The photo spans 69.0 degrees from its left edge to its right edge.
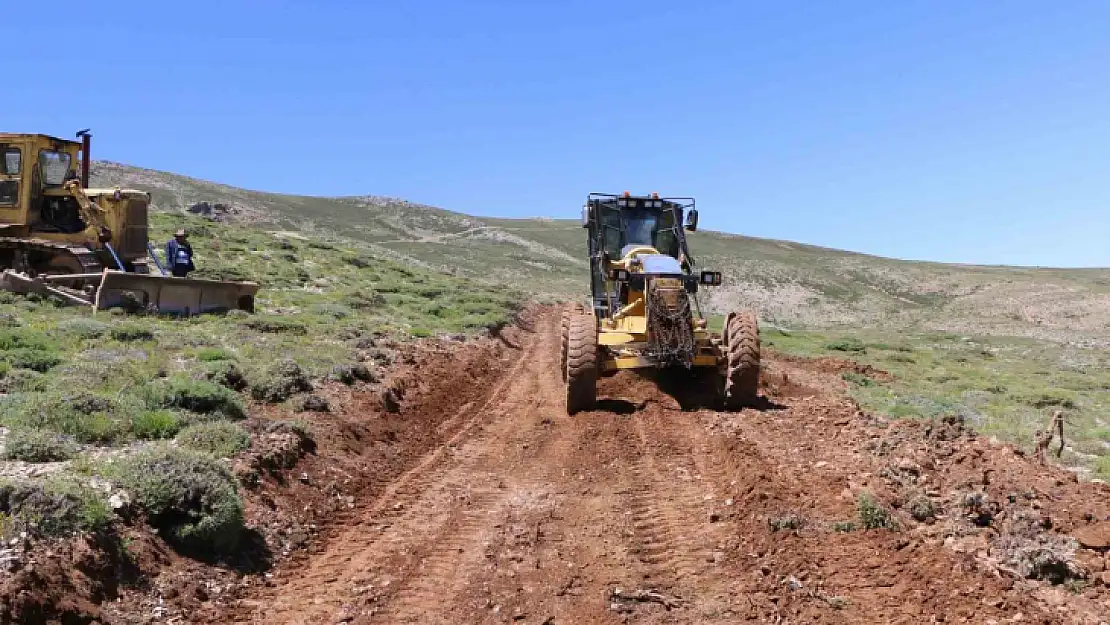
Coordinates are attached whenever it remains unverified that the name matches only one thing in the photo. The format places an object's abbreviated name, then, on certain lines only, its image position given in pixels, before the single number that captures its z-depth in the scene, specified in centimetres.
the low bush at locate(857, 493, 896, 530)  709
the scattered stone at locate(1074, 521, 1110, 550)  631
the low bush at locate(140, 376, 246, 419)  962
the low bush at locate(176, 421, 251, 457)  831
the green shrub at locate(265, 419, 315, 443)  948
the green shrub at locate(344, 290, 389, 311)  2390
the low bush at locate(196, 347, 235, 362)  1254
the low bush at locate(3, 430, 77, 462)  718
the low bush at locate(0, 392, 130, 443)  808
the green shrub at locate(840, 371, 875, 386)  1710
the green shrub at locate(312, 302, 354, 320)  2062
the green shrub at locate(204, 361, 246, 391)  1111
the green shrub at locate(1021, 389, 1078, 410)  1625
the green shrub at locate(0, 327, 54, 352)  1145
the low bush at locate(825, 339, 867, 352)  2755
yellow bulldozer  1636
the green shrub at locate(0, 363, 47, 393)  953
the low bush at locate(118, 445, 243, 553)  656
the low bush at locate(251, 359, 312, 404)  1121
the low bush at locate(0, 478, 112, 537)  571
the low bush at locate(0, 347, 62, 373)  1057
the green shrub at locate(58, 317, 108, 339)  1312
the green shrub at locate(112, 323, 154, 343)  1338
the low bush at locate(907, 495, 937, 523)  725
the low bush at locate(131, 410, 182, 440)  851
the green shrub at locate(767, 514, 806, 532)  720
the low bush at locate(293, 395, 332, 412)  1093
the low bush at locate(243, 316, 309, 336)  1683
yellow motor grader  1259
